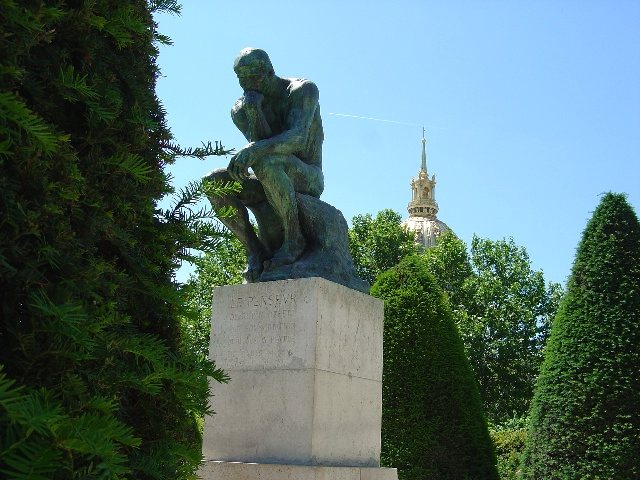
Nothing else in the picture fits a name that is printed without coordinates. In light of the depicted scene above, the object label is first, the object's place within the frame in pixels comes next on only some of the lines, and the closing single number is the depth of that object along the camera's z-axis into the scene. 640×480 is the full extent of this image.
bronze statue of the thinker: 6.98
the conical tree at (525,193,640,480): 12.60
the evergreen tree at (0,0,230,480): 1.92
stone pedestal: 6.16
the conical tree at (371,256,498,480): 13.35
